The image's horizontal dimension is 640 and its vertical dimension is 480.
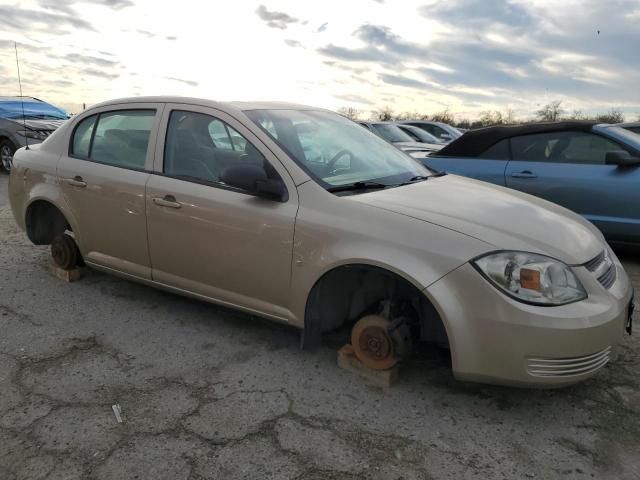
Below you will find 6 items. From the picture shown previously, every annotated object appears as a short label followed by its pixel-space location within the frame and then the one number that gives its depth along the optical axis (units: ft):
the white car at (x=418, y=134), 43.60
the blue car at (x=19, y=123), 35.37
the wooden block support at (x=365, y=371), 9.89
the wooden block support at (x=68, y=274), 15.19
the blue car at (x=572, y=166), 16.76
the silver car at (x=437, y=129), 50.34
